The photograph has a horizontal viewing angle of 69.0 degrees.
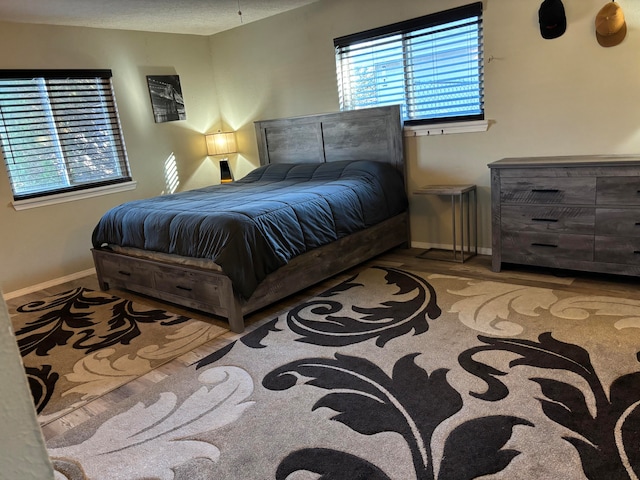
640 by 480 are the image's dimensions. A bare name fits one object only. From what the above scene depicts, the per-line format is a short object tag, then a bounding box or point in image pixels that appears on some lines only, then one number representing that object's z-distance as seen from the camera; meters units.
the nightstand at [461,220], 3.78
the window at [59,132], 3.97
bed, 2.88
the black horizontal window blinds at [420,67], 3.66
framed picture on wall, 4.89
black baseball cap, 3.12
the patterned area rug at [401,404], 1.66
